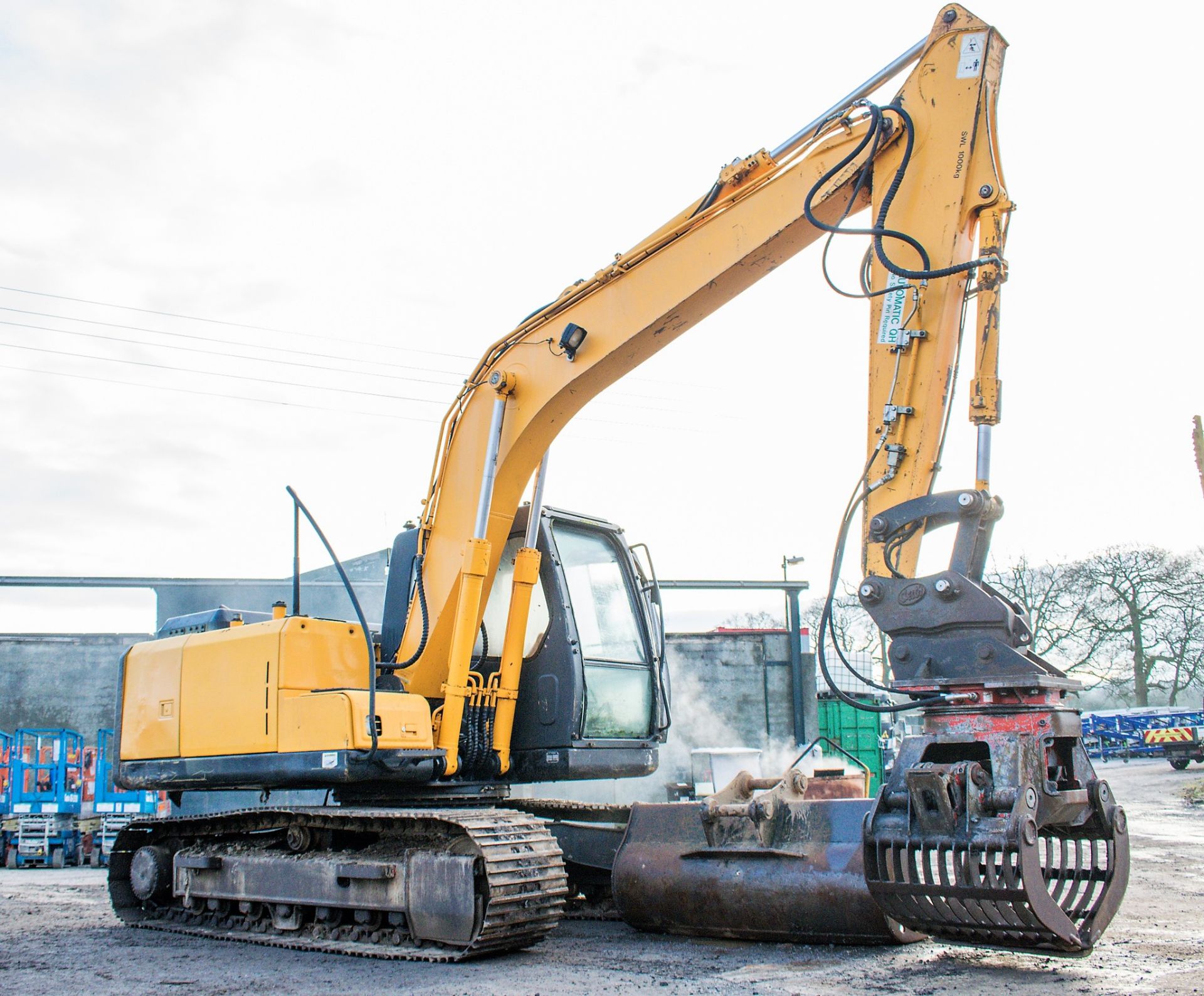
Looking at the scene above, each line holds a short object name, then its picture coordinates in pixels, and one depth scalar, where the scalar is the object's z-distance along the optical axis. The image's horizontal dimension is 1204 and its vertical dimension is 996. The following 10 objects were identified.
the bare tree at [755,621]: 47.31
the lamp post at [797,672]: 20.73
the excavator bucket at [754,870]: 5.12
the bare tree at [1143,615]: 38.44
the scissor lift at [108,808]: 12.35
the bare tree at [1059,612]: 39.75
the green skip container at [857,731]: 20.14
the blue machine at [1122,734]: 30.28
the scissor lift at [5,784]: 12.47
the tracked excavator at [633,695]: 4.16
